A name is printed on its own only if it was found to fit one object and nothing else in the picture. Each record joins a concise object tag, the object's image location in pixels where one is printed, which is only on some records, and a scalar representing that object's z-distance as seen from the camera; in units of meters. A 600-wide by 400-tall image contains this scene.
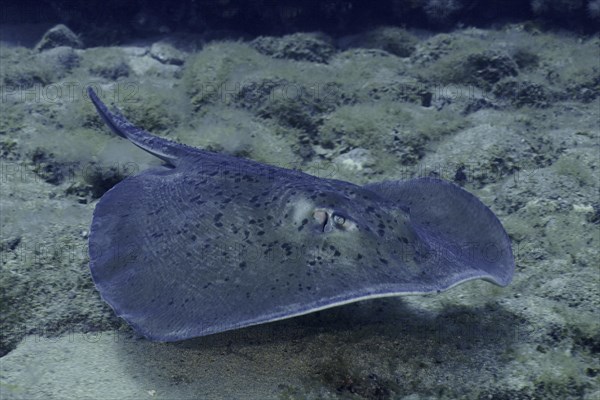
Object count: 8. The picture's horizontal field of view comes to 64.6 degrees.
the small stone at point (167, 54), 11.32
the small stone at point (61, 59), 8.60
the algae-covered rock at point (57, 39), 10.92
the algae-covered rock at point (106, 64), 9.24
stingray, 2.64
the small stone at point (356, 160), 5.86
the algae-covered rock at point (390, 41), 10.69
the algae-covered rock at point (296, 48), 9.44
